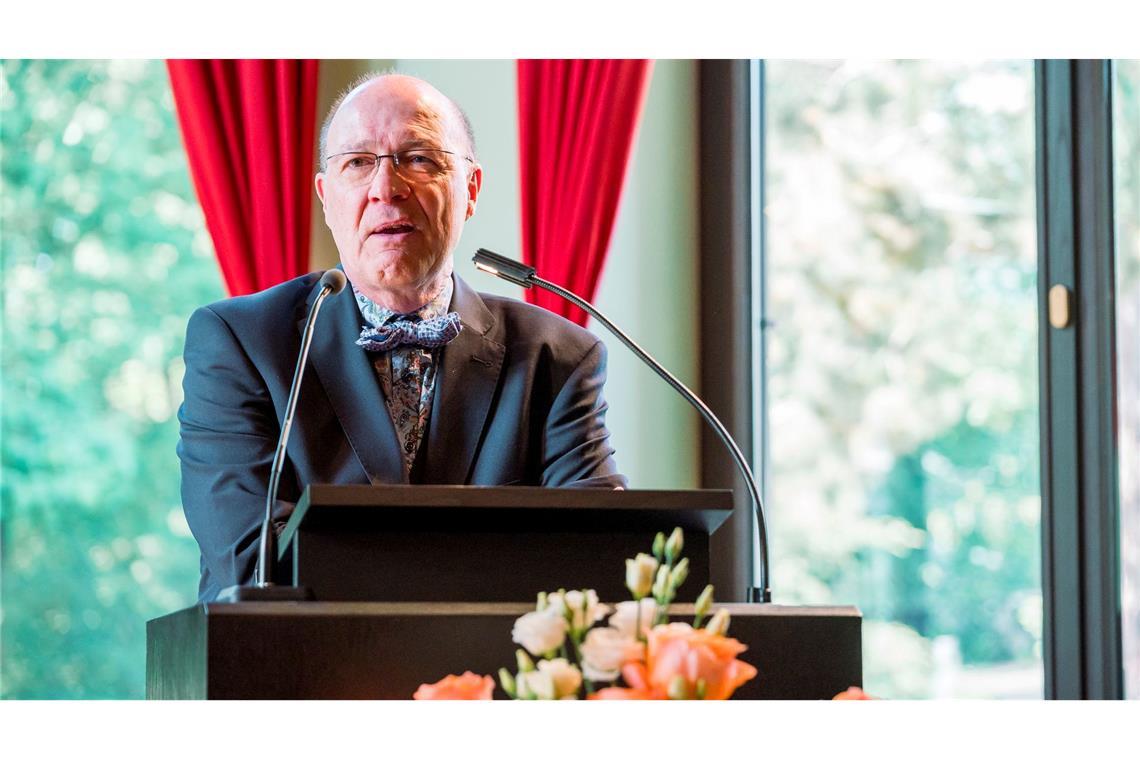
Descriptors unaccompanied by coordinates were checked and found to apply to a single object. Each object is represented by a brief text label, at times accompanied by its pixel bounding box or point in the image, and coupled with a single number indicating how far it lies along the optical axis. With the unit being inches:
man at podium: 144.8
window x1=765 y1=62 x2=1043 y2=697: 178.6
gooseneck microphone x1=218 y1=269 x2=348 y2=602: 121.9
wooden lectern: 119.8
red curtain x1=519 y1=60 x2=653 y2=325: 182.8
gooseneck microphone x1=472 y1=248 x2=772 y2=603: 132.9
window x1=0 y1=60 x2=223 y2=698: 207.7
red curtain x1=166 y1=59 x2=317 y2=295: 179.2
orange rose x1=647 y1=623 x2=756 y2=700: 88.9
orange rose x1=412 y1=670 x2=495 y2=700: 92.7
